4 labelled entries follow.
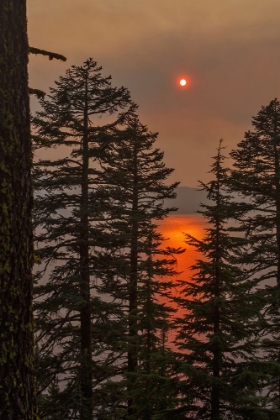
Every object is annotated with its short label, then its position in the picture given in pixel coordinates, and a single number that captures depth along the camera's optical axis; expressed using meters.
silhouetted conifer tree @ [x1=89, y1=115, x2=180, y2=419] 18.16
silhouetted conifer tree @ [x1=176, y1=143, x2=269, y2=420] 14.35
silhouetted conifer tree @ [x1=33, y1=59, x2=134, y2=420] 19.78
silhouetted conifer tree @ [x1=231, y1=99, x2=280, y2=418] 25.97
